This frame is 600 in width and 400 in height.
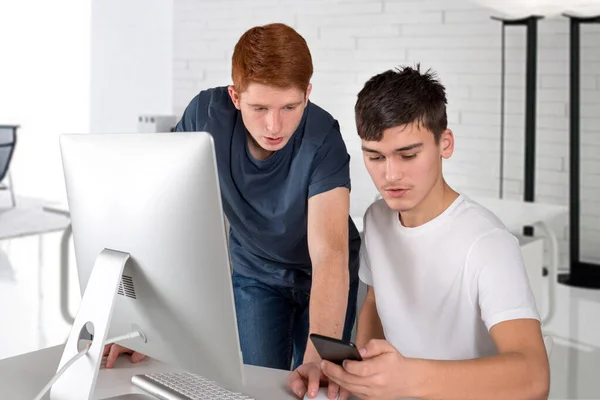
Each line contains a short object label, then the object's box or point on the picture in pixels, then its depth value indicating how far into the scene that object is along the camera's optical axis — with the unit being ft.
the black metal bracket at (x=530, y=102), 11.45
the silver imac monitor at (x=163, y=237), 3.38
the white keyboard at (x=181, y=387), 3.88
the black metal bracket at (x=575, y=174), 11.11
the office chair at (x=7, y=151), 15.99
